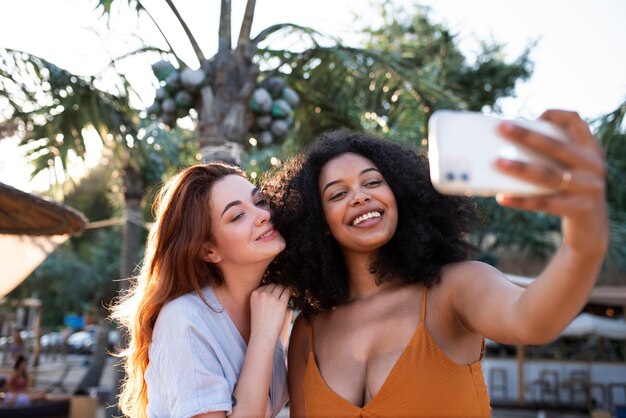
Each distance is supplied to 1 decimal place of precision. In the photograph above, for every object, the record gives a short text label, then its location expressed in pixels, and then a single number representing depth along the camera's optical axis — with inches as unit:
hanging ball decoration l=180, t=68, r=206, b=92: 197.5
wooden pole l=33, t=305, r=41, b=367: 651.5
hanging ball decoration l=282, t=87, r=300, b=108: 208.8
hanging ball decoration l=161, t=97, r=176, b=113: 201.6
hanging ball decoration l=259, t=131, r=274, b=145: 209.6
